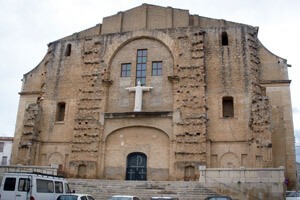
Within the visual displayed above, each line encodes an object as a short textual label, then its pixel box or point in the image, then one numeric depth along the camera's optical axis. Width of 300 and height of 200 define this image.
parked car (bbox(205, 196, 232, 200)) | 12.97
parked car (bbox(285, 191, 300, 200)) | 15.62
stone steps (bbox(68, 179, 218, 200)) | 17.12
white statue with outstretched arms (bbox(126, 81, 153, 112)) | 22.36
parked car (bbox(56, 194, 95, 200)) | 11.86
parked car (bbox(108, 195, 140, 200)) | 12.20
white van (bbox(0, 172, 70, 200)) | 12.03
